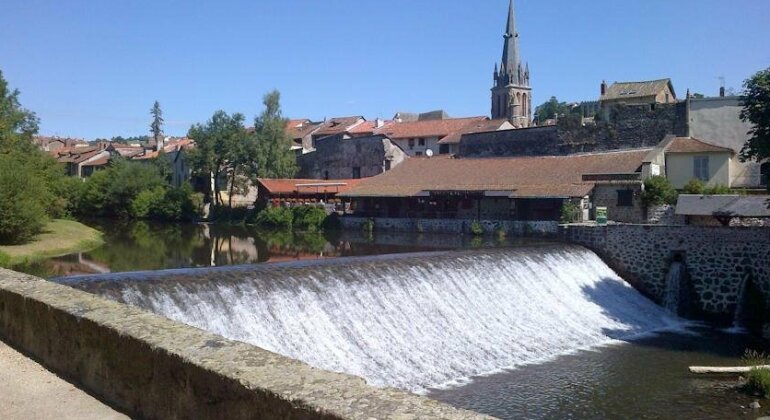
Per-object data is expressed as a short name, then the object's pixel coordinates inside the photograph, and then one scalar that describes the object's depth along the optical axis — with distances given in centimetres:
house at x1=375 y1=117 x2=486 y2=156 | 5947
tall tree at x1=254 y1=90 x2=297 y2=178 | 5394
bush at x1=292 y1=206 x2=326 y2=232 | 4291
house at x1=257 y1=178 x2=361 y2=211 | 4900
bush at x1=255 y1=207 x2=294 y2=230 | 4475
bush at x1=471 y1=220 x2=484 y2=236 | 3506
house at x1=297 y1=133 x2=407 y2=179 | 5328
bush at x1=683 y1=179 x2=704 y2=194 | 2960
